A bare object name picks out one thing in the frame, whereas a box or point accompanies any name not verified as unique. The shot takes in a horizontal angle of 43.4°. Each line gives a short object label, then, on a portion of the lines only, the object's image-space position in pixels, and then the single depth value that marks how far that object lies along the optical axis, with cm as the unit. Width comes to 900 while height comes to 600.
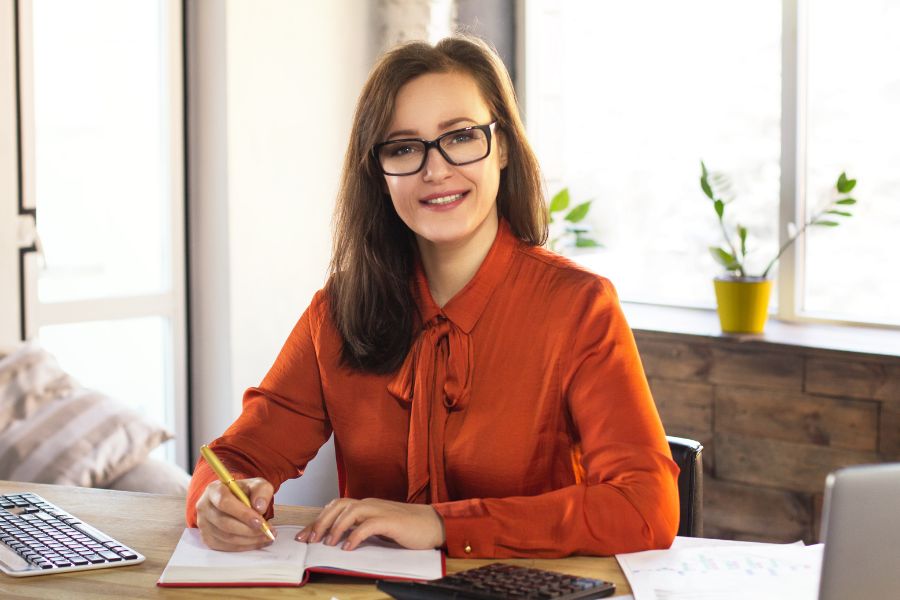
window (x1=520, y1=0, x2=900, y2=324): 364
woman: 175
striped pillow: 276
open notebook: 144
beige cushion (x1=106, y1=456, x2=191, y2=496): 285
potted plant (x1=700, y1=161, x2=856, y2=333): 353
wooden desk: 142
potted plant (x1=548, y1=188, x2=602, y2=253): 413
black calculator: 134
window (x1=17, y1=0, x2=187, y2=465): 341
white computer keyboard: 151
